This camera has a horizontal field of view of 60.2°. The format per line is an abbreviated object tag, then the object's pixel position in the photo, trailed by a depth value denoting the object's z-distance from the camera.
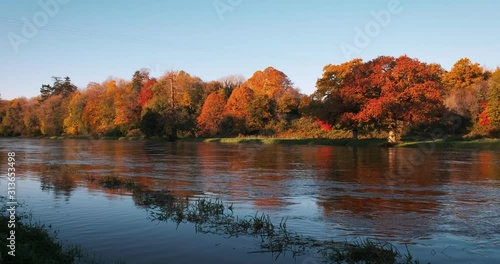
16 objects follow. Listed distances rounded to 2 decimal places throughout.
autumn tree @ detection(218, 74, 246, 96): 105.39
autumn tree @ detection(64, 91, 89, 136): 113.56
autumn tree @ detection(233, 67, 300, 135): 78.56
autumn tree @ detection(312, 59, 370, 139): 58.44
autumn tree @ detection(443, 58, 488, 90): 74.62
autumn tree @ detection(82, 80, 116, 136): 107.19
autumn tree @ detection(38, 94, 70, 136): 118.69
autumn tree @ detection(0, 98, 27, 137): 126.50
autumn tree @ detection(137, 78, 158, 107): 102.19
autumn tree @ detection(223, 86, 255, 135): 79.81
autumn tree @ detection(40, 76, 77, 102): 148.88
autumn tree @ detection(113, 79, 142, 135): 99.38
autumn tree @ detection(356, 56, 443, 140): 55.31
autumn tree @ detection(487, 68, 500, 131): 54.80
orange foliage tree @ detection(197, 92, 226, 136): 82.31
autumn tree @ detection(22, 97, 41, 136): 122.33
